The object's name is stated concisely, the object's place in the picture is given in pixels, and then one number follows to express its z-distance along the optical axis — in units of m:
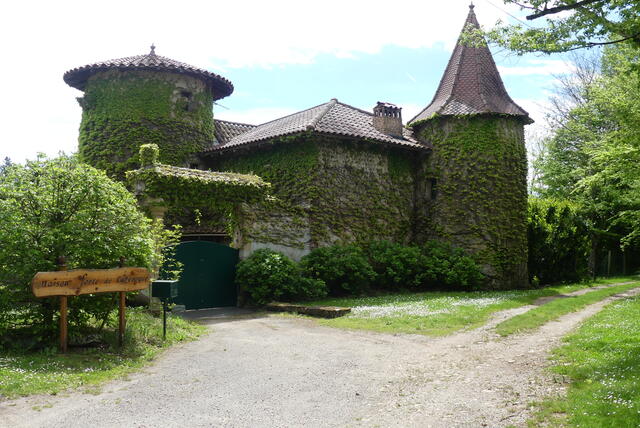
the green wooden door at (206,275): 14.51
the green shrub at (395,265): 17.61
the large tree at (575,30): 8.39
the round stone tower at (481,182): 18.89
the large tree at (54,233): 7.80
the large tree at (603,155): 13.29
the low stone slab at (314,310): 12.37
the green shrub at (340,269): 15.79
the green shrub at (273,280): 14.40
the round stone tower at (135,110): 19.06
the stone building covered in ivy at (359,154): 17.67
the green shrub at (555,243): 21.45
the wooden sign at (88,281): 7.36
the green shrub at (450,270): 17.95
